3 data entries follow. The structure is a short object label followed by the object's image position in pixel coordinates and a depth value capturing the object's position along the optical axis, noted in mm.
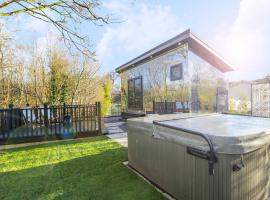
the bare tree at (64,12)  6012
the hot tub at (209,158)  2230
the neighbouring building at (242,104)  13059
